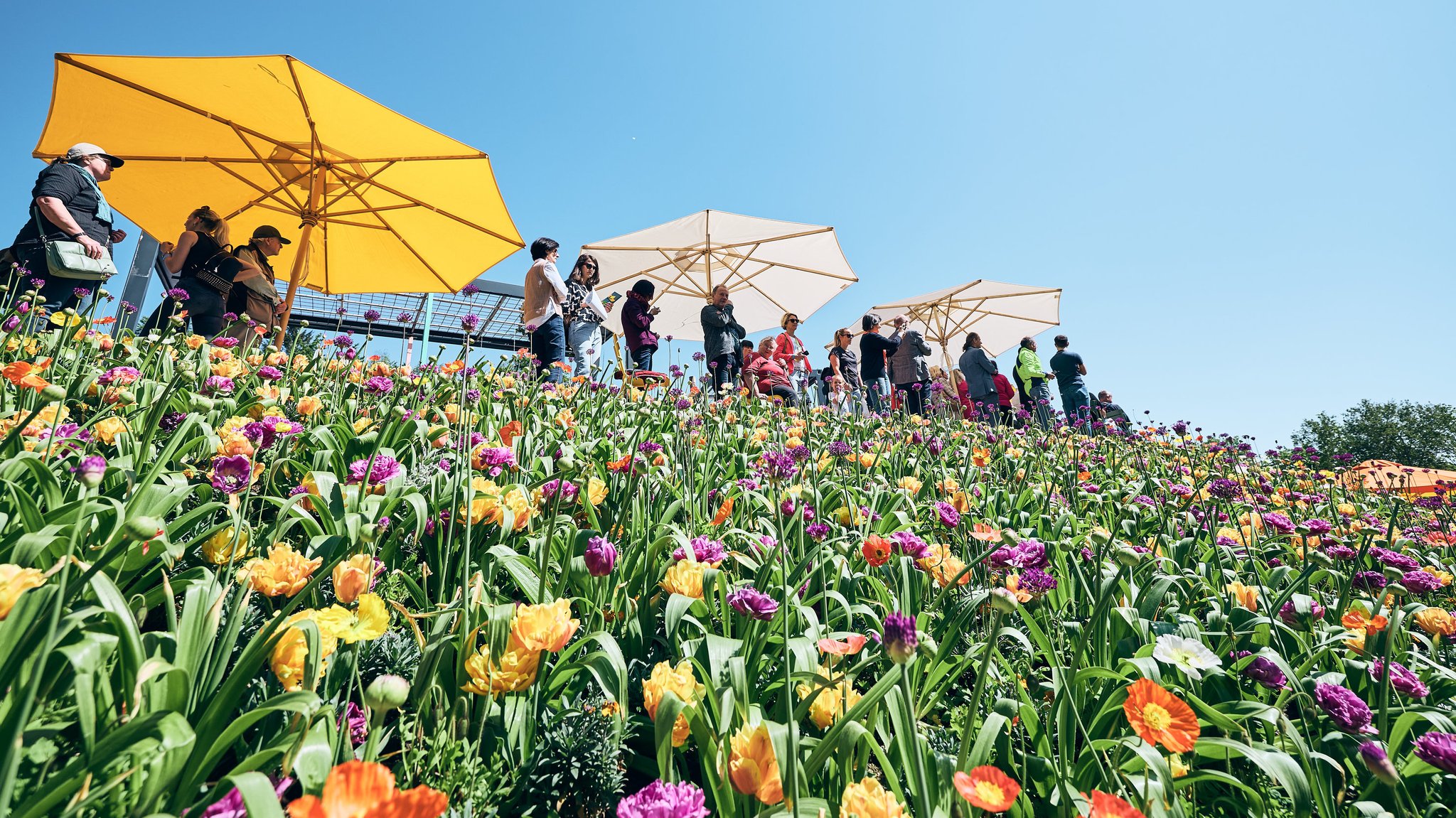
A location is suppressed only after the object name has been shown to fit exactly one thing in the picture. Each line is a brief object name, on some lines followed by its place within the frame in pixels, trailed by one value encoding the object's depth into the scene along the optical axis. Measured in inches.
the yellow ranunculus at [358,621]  35.2
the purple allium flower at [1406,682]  49.8
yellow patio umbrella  164.1
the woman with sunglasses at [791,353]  262.5
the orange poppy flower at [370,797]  21.6
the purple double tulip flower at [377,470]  59.2
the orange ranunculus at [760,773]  33.0
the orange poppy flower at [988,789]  27.9
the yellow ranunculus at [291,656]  33.8
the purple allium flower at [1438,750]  37.4
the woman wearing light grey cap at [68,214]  133.1
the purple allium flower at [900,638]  28.4
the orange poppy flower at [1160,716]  34.9
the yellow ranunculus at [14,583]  29.7
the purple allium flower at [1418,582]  58.5
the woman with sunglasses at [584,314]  228.1
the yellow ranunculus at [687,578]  48.1
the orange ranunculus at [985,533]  57.1
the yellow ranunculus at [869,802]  30.6
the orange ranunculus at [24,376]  60.0
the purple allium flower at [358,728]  35.7
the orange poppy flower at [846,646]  42.6
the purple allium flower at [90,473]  40.8
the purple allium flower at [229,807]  25.0
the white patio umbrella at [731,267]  327.9
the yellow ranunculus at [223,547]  46.4
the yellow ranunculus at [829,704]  41.8
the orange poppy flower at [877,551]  56.2
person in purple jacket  228.5
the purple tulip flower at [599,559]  44.2
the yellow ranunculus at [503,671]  36.9
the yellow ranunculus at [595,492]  69.8
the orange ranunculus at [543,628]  36.5
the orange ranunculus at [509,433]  79.6
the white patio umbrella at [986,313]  417.4
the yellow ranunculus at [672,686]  38.7
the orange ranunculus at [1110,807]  27.6
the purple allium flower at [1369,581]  67.5
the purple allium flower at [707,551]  51.6
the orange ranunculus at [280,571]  39.2
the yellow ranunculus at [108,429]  63.1
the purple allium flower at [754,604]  41.6
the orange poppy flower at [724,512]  73.0
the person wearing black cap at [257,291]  166.7
